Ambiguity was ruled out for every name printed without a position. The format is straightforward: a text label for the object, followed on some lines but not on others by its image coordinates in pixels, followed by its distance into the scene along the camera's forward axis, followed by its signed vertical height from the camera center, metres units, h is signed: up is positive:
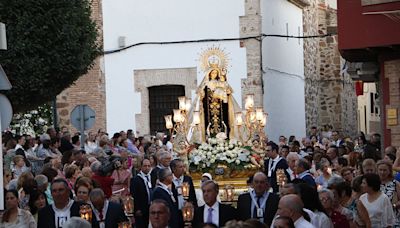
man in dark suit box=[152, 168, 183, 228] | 13.77 -0.81
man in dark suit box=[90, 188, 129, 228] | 11.95 -0.94
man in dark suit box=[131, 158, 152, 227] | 15.05 -1.01
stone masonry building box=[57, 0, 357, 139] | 43.62 +1.61
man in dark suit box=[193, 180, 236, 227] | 12.02 -0.95
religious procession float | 20.38 -0.20
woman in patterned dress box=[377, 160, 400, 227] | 12.80 -0.74
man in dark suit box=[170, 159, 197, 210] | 14.71 -0.79
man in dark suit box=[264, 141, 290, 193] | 18.55 -0.75
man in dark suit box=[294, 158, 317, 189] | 14.95 -0.68
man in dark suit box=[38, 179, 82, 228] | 11.53 -0.87
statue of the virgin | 22.33 +0.32
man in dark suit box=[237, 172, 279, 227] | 12.43 -0.91
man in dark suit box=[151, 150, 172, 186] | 16.34 -0.56
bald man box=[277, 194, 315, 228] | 9.03 -0.72
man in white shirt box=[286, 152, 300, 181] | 16.98 -0.64
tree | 23.83 +1.62
